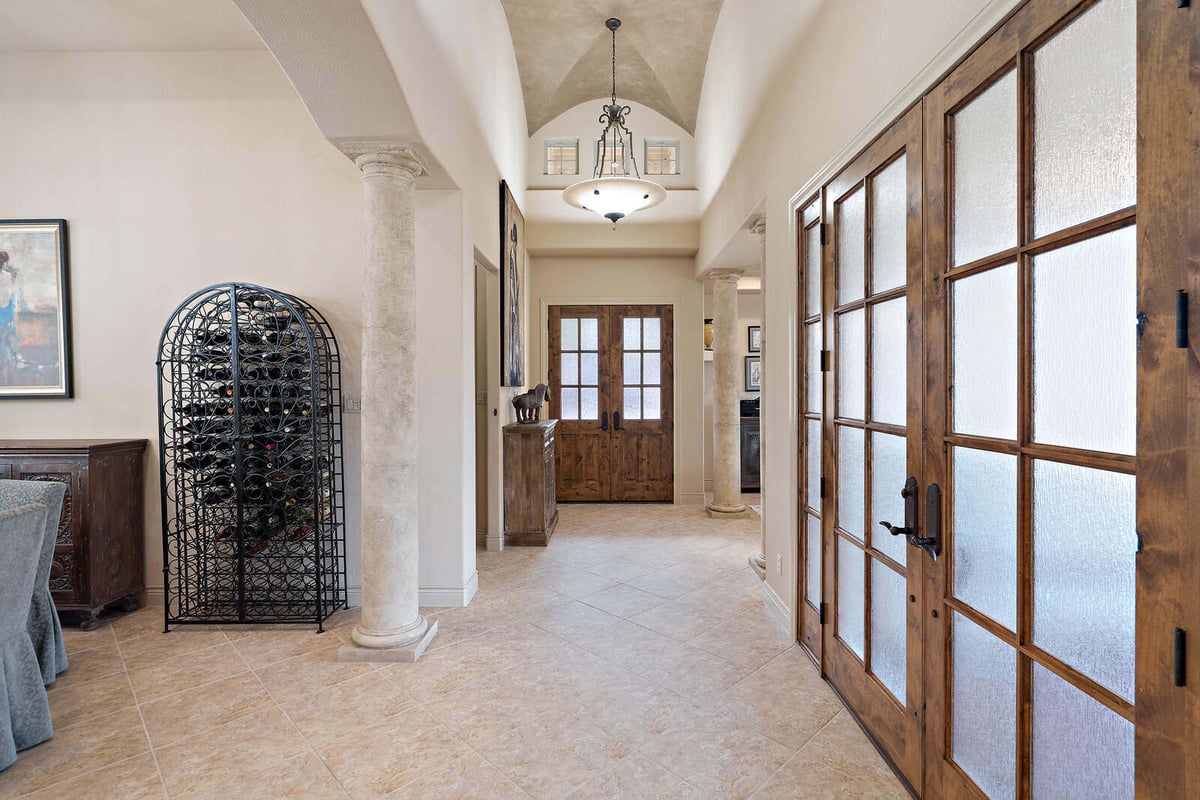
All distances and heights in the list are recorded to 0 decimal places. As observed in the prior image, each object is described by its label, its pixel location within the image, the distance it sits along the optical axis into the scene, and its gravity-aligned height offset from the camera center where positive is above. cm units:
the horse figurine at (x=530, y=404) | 533 -14
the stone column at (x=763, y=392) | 376 -3
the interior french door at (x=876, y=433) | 196 -18
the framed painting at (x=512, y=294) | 496 +86
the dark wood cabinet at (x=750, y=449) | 743 -79
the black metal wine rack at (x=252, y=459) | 336 -40
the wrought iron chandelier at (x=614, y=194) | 451 +154
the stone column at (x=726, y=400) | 621 -14
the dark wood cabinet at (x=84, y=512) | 335 -69
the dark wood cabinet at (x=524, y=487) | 515 -86
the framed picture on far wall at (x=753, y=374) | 798 +18
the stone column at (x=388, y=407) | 299 -9
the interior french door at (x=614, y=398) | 694 -12
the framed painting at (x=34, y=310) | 374 +53
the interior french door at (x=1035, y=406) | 120 -5
